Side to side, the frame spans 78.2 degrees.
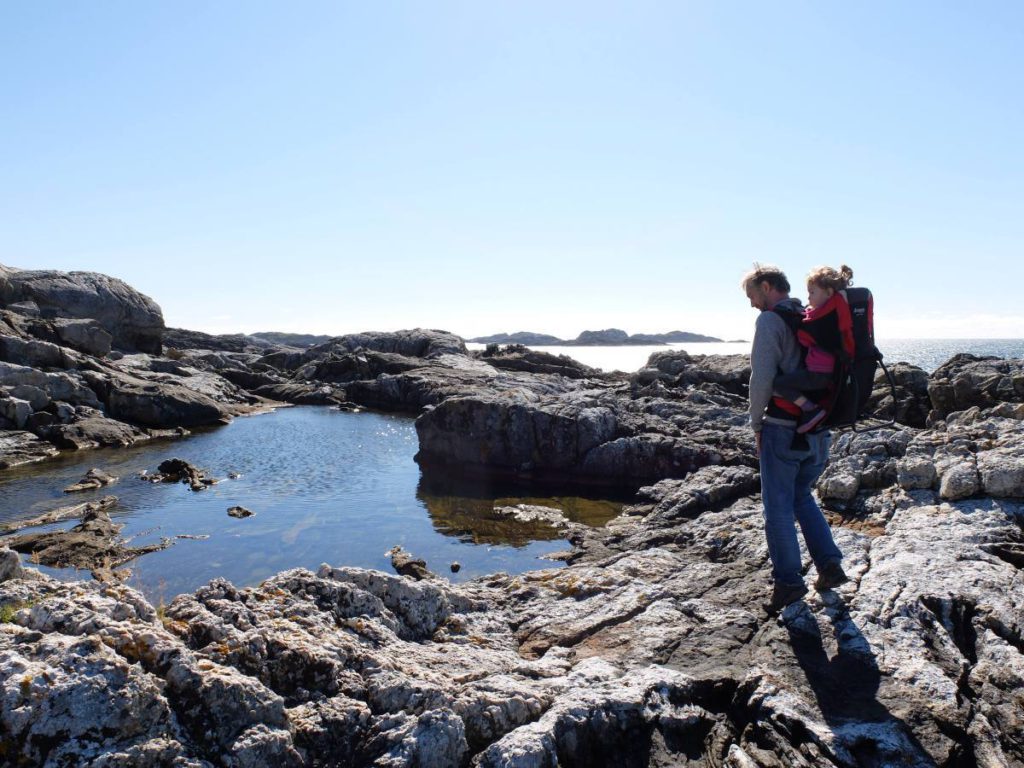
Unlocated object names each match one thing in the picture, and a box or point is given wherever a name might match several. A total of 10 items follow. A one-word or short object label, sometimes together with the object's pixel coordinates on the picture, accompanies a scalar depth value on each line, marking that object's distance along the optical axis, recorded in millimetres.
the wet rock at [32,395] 32906
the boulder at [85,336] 43978
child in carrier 6363
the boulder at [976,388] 15234
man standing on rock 6539
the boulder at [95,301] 50344
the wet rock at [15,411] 31672
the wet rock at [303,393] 57719
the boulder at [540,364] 65062
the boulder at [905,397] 19172
